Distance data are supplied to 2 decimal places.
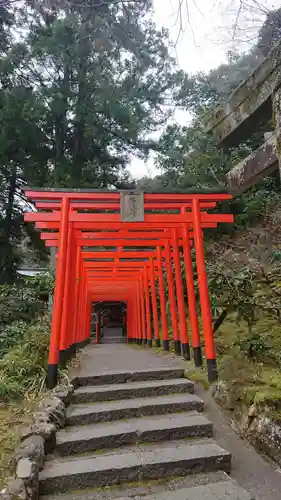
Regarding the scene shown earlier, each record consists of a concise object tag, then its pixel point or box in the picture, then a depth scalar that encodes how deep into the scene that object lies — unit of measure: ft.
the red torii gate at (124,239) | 16.51
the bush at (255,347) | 14.06
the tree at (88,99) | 39.04
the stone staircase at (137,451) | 8.90
